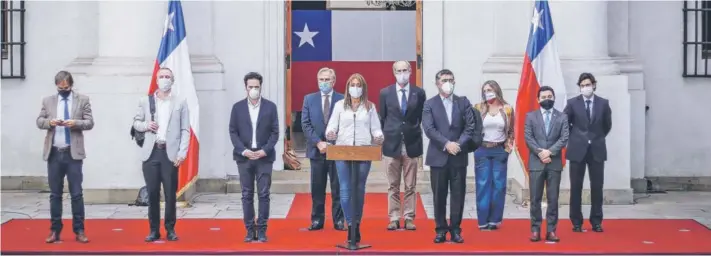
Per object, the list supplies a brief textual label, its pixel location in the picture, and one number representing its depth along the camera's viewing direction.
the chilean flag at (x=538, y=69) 14.84
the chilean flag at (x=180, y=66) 14.93
